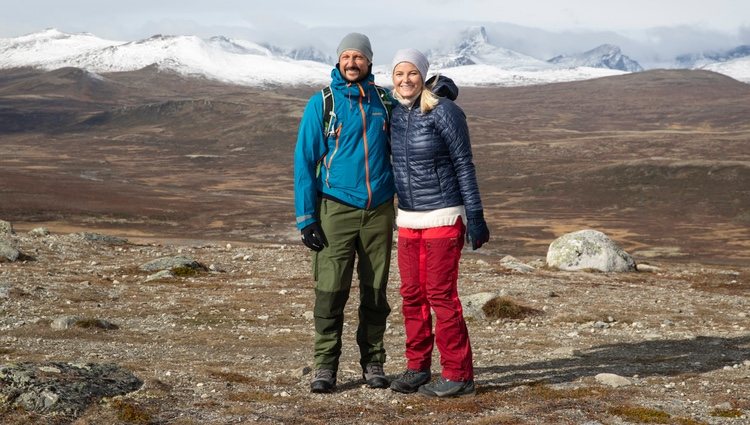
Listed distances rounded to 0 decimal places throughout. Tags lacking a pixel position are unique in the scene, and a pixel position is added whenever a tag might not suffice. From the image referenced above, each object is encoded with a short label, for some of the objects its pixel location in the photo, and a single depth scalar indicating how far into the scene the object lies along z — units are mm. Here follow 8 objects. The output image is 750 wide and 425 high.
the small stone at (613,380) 9320
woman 8141
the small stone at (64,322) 14125
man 8344
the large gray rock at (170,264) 22984
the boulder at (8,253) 23266
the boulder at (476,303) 17019
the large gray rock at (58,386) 7449
